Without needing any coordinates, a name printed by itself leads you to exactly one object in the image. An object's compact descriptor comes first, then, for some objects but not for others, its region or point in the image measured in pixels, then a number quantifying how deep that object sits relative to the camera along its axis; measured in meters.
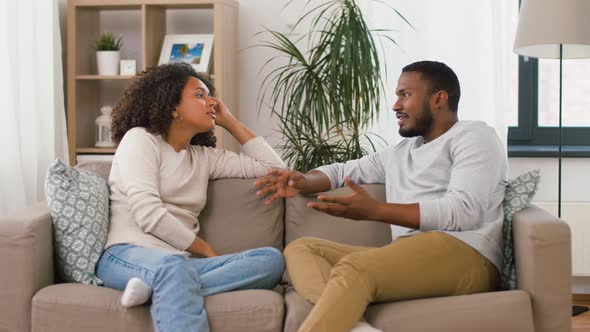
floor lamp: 3.78
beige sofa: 2.57
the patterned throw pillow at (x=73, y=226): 2.83
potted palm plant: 4.06
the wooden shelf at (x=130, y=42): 4.39
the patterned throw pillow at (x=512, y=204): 2.80
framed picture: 4.43
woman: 2.60
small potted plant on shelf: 4.49
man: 2.58
